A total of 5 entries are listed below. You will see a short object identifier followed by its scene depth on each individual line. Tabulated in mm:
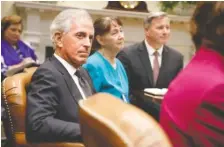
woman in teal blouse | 4194
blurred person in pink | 1826
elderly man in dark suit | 2851
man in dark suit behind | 5328
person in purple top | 6397
